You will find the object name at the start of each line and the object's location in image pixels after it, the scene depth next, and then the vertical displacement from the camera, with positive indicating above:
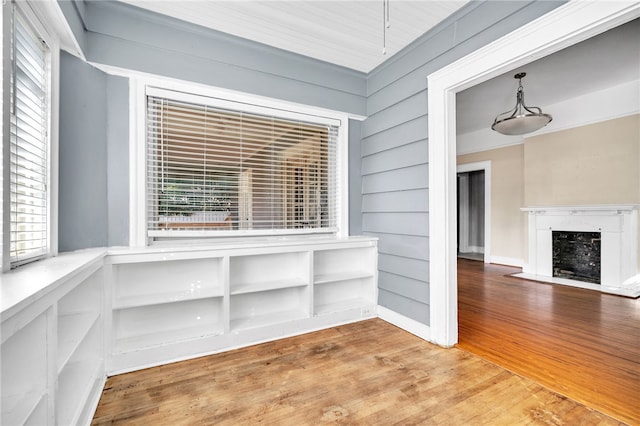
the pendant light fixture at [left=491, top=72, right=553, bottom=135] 3.53 +1.14
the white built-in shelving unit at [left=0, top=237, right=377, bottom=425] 1.04 -0.63
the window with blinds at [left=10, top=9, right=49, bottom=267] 1.38 +0.37
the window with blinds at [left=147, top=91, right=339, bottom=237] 2.41 +0.40
